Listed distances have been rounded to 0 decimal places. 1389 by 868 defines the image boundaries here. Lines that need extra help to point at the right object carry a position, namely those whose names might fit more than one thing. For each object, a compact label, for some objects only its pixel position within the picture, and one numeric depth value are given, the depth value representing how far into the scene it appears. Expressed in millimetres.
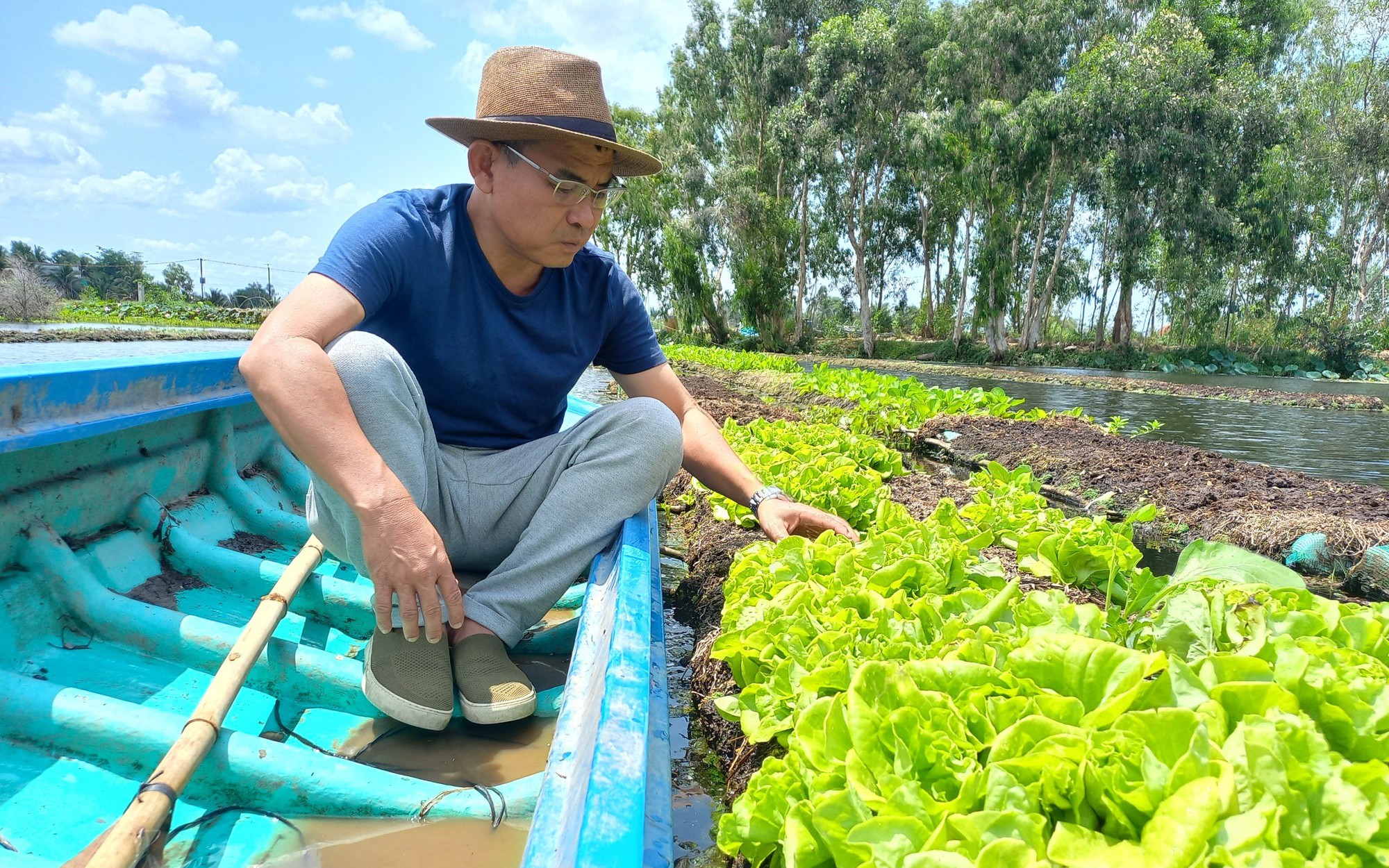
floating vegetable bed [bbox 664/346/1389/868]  870
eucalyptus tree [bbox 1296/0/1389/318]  26750
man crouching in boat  1564
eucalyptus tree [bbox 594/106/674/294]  32094
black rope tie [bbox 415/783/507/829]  1400
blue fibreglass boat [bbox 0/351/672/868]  1296
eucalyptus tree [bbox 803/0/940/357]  23547
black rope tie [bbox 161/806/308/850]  1379
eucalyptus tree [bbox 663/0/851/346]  26781
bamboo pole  1125
